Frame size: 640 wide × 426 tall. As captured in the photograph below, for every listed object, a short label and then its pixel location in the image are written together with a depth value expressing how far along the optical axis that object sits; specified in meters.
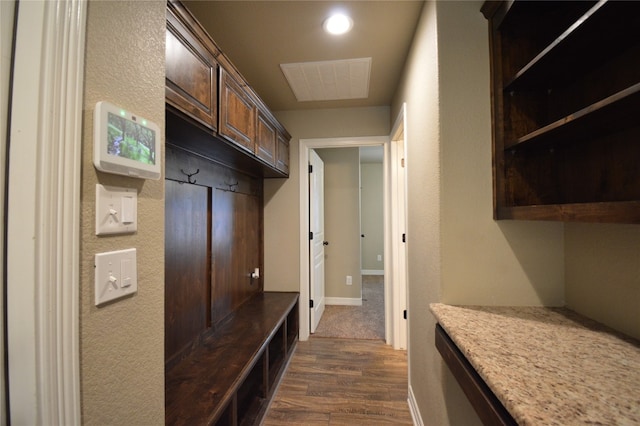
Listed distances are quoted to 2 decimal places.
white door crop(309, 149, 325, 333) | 2.83
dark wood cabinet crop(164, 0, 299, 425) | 1.11
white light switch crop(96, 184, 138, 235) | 0.60
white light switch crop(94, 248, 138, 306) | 0.59
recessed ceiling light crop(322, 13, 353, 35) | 1.49
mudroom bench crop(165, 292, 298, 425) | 1.11
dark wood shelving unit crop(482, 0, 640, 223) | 0.73
